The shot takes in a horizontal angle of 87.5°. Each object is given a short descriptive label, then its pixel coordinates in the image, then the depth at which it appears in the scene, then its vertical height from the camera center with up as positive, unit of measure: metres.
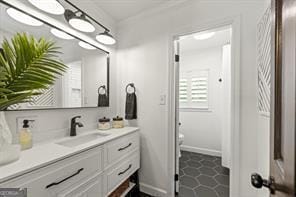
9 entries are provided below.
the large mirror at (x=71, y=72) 1.18 +0.28
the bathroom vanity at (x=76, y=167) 0.81 -0.47
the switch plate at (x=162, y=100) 1.90 -0.05
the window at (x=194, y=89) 3.39 +0.16
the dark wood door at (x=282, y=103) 0.40 -0.02
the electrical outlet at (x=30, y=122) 1.17 -0.21
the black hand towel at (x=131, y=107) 2.04 -0.14
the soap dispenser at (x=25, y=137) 1.12 -0.30
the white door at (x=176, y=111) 1.88 -0.18
